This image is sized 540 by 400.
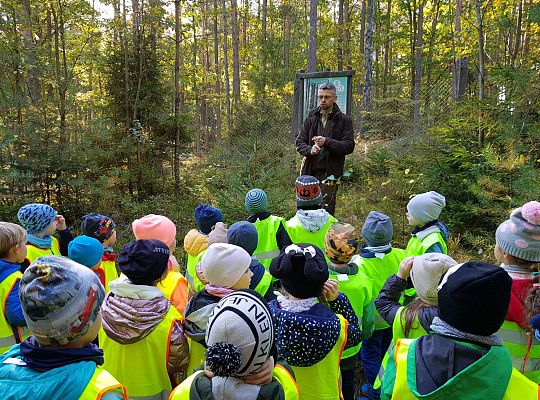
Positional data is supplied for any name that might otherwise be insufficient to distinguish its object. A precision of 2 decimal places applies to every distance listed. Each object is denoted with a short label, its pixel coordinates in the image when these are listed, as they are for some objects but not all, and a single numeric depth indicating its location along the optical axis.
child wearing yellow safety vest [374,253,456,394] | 2.43
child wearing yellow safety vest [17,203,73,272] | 3.76
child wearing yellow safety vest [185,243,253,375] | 2.52
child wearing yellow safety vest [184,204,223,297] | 4.40
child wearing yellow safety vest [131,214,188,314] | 3.29
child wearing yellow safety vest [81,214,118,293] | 4.05
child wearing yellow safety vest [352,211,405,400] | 3.62
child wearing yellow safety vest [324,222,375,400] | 3.16
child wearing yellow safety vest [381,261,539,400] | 1.67
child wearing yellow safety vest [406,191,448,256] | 3.81
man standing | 5.66
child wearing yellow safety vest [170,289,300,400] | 1.57
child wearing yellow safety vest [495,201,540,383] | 2.45
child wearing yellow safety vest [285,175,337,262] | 4.46
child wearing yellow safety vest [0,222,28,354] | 2.80
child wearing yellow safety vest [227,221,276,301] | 3.31
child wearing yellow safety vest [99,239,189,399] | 2.45
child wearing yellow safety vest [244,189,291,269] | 4.75
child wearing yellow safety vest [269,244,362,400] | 2.31
